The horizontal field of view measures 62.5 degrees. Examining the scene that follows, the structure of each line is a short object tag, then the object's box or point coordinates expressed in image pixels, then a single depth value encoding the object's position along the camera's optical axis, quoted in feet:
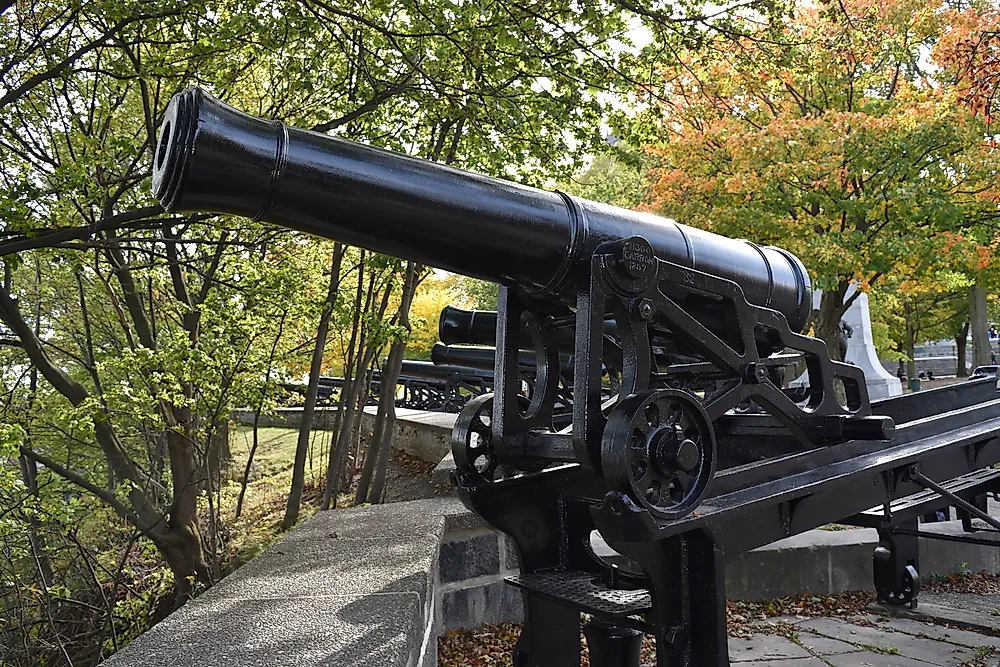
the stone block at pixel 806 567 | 17.06
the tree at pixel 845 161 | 32.19
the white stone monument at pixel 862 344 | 50.39
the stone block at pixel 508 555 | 14.34
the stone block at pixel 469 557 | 13.92
